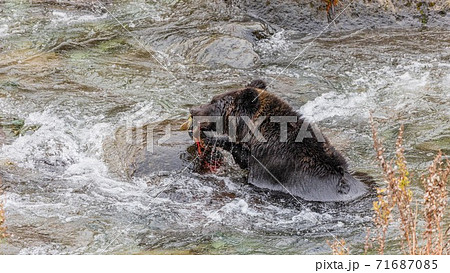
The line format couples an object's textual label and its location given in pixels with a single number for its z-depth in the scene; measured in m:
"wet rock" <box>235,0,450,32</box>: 23.50
